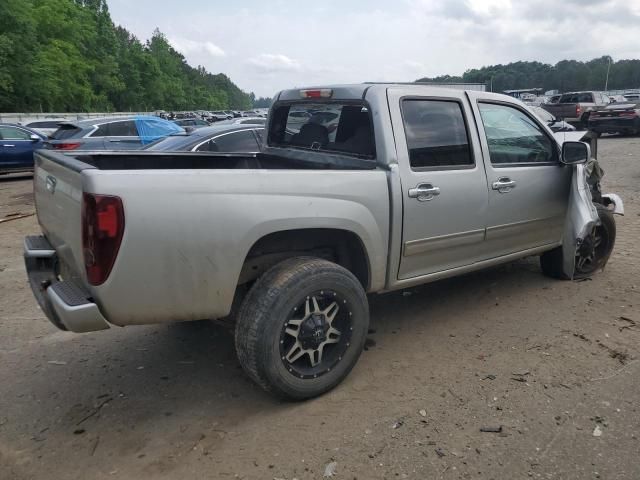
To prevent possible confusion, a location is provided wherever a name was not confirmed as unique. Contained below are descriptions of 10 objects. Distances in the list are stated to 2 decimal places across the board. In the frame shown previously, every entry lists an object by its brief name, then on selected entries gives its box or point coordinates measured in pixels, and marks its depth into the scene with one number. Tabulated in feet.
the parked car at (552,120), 24.67
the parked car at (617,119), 64.49
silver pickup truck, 8.46
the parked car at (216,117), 148.25
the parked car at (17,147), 45.55
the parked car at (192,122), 80.42
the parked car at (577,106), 73.92
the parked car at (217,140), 26.53
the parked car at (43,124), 71.42
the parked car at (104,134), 38.78
